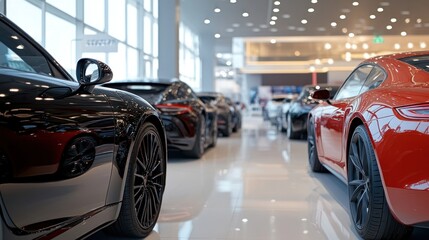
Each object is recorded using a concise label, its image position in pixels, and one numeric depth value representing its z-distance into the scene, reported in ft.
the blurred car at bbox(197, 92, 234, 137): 33.73
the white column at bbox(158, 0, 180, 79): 36.04
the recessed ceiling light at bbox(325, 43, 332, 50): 92.41
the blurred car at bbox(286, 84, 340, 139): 28.99
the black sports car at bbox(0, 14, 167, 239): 4.99
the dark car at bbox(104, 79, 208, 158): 19.03
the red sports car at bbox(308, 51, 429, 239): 6.58
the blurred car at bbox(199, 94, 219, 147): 24.45
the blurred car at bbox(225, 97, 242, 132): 41.09
